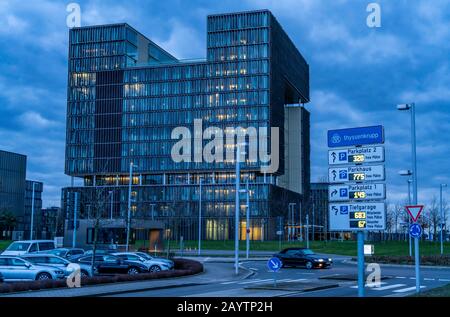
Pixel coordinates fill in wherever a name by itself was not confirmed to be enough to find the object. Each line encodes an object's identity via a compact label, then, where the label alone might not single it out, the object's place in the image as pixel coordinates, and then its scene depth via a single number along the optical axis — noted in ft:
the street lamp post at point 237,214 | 117.91
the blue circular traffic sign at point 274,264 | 81.72
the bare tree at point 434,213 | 334.65
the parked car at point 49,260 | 96.32
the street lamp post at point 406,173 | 86.28
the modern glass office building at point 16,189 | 449.89
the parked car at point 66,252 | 126.08
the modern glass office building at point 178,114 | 432.66
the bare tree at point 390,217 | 393.37
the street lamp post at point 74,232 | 184.22
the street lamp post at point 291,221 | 415.64
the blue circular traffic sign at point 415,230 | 76.28
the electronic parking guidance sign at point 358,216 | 37.65
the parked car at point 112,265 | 109.40
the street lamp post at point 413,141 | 80.41
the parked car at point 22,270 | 88.58
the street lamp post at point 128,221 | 174.83
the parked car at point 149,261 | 115.14
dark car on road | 137.69
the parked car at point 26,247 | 126.62
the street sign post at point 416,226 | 72.59
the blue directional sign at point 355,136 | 37.58
